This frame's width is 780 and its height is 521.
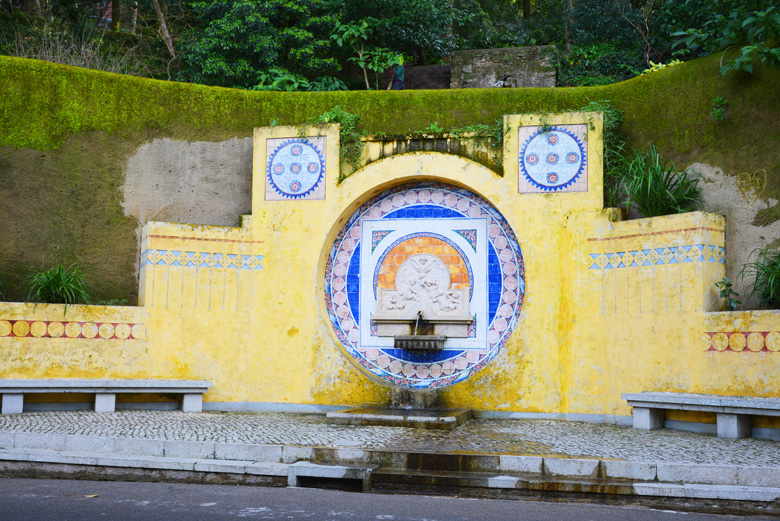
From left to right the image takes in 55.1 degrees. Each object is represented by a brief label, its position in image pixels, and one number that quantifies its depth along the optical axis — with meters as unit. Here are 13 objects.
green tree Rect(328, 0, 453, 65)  13.52
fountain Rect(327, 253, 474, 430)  9.17
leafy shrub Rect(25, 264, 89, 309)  9.08
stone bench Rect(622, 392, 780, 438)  7.20
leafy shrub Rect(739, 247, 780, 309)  7.75
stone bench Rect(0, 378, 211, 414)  8.45
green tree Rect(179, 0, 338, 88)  13.10
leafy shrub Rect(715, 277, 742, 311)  8.05
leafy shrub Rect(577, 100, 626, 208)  9.30
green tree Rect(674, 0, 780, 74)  7.93
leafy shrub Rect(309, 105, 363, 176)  9.87
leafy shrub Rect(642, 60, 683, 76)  9.66
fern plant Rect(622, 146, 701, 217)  8.71
